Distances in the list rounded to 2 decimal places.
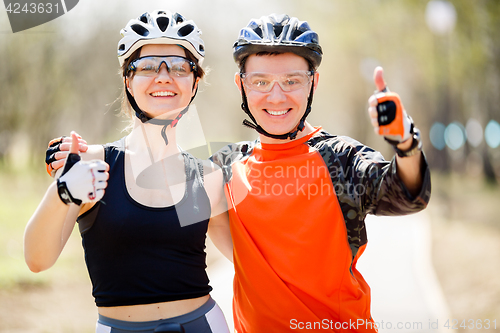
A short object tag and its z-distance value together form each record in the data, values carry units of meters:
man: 3.02
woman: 2.71
